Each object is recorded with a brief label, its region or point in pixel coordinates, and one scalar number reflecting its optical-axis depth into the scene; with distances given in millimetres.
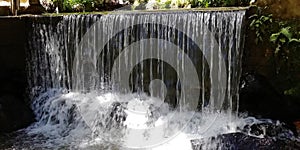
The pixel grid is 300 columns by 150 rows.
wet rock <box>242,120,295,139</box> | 6070
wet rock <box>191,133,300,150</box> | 5254
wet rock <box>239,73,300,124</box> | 6699
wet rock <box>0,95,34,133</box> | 7590
